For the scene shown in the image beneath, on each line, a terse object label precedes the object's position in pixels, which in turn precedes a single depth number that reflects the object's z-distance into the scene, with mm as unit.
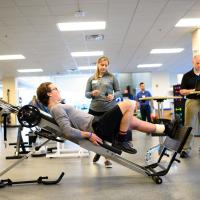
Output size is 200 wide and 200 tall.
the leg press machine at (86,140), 2334
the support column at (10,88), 15039
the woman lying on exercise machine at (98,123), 2398
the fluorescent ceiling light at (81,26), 6387
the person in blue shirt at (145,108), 8391
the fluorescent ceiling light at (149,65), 12853
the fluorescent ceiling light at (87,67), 12524
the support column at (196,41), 7109
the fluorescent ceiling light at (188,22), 6449
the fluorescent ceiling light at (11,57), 9629
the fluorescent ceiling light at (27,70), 12945
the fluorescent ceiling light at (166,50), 9709
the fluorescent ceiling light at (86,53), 9531
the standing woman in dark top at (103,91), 3287
